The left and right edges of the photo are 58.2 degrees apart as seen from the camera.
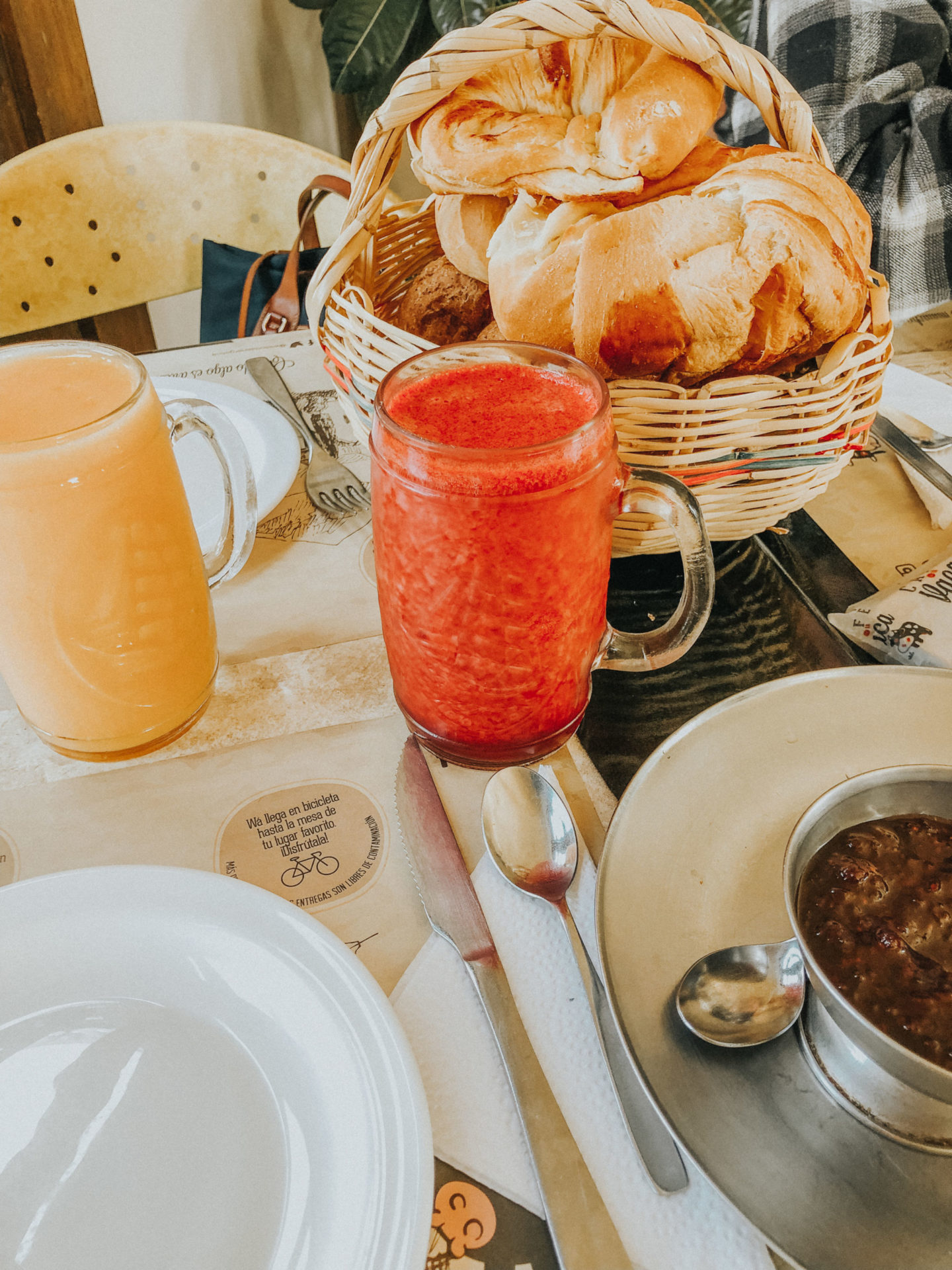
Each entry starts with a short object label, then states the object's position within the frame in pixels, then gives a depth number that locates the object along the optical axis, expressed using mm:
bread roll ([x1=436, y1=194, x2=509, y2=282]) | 832
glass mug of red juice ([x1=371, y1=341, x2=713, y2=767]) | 510
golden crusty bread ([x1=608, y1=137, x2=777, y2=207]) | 792
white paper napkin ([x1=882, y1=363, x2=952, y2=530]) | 855
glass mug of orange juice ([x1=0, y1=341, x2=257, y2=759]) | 510
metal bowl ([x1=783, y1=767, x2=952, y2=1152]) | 348
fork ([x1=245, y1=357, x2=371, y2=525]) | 875
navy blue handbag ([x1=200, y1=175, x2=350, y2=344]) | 1410
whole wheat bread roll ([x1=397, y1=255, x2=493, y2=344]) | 858
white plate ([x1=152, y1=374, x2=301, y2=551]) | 832
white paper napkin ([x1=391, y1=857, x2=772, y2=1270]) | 367
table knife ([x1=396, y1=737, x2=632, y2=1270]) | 363
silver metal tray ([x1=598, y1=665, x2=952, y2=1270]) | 348
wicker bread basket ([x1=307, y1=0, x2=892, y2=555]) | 646
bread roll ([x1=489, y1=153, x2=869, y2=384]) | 659
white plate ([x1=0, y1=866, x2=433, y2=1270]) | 353
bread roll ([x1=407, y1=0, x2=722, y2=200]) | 731
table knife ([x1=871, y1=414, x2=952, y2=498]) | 836
